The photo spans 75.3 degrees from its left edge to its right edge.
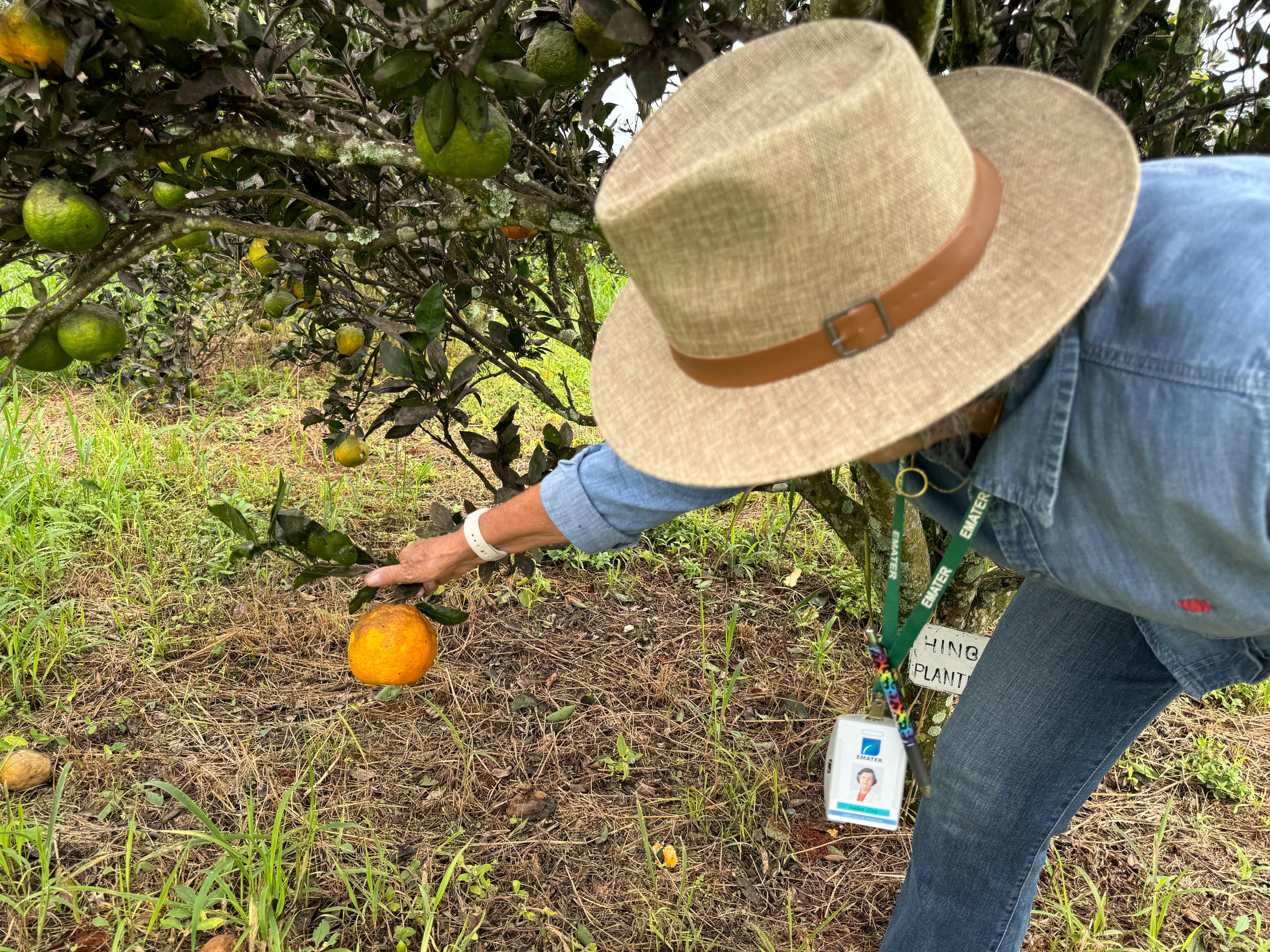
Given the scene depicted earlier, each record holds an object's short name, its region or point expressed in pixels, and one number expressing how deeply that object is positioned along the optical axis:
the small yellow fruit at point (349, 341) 2.32
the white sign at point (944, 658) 1.70
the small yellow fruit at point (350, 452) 2.30
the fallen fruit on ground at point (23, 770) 1.88
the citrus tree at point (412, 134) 1.11
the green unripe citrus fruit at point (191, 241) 1.65
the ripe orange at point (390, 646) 1.50
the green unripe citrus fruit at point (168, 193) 1.54
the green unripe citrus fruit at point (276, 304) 2.33
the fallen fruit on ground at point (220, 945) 1.55
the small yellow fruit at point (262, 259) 2.42
